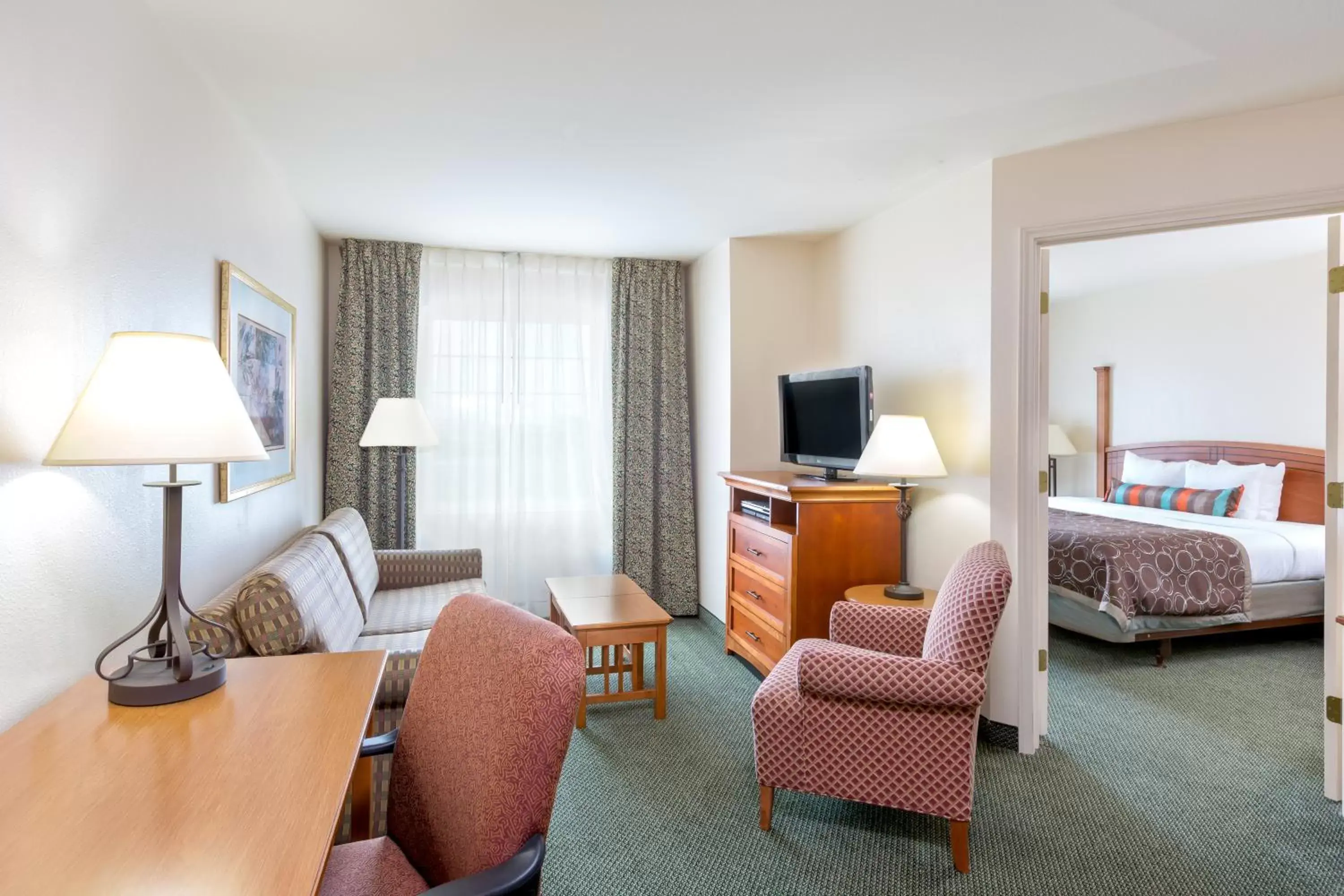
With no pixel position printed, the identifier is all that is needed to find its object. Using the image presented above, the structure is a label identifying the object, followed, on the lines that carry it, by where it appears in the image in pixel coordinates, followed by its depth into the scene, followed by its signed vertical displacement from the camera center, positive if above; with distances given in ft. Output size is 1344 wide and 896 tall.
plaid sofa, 6.75 -1.91
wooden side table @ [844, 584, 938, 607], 9.80 -2.09
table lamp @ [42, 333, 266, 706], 4.21 +0.06
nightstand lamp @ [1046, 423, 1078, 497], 21.12 +0.07
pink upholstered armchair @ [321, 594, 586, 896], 3.63 -1.72
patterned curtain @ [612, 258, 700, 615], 16.07 +0.19
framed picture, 8.11 +0.99
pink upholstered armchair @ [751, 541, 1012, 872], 6.78 -2.64
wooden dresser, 10.78 -1.61
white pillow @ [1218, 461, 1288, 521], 16.19 -0.97
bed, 12.84 -2.38
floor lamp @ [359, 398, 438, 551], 12.17 +0.30
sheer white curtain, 15.33 +0.68
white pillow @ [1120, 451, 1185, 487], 18.17 -0.65
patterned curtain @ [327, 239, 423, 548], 14.48 +1.59
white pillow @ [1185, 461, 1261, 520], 16.37 -0.78
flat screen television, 11.27 +0.47
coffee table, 10.19 -2.54
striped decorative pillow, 16.49 -1.24
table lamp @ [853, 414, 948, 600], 9.89 -0.11
